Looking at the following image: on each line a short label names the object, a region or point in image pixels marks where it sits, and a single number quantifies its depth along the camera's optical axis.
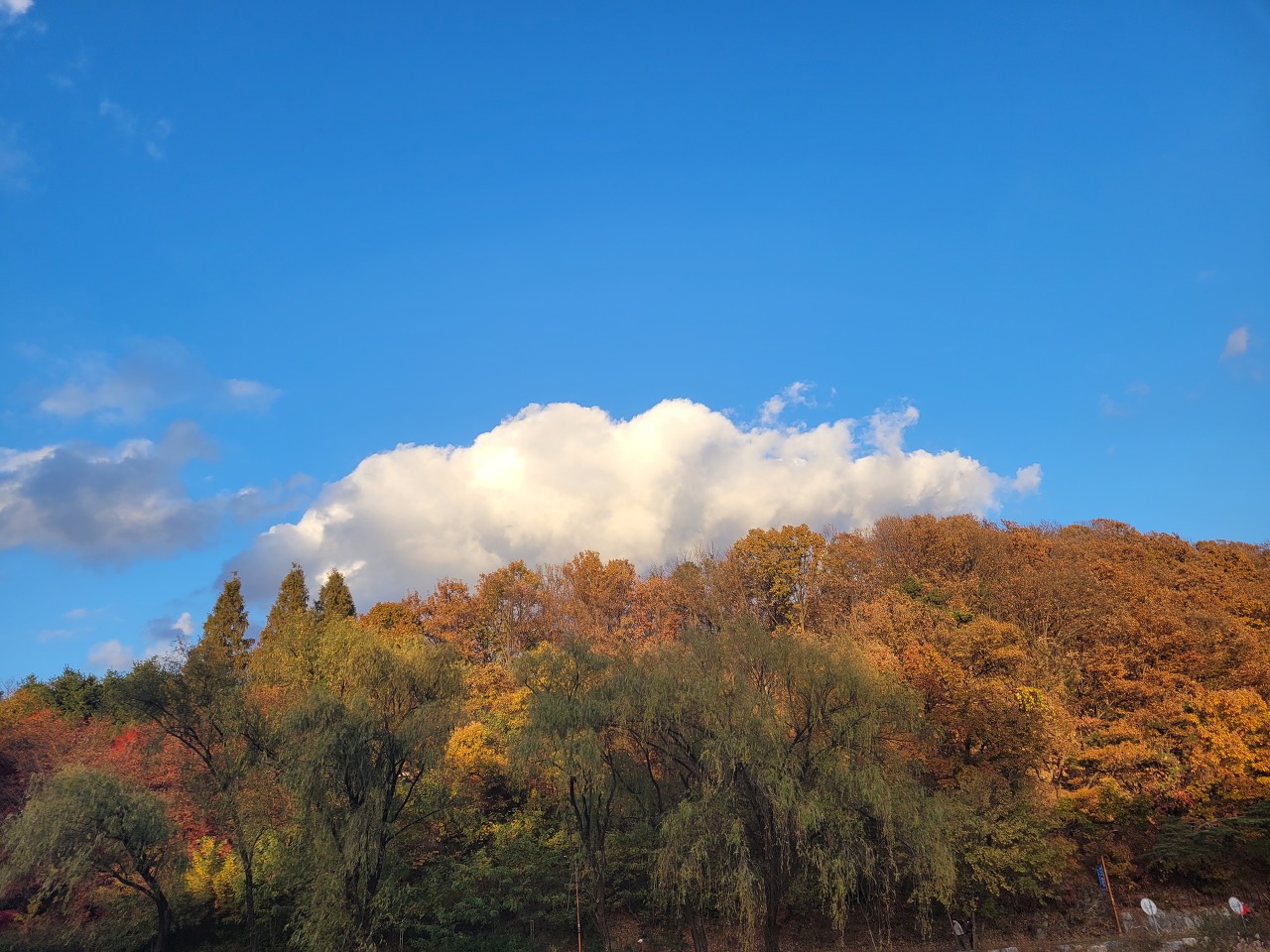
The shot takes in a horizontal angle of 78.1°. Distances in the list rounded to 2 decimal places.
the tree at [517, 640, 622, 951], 23.62
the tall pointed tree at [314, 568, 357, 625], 63.09
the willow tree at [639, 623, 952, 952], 21.56
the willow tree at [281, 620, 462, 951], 23.94
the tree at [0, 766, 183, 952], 23.62
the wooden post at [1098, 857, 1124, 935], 28.05
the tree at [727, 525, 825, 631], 47.59
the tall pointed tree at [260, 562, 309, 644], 60.75
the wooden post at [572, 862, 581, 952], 27.45
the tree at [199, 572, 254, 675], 58.56
